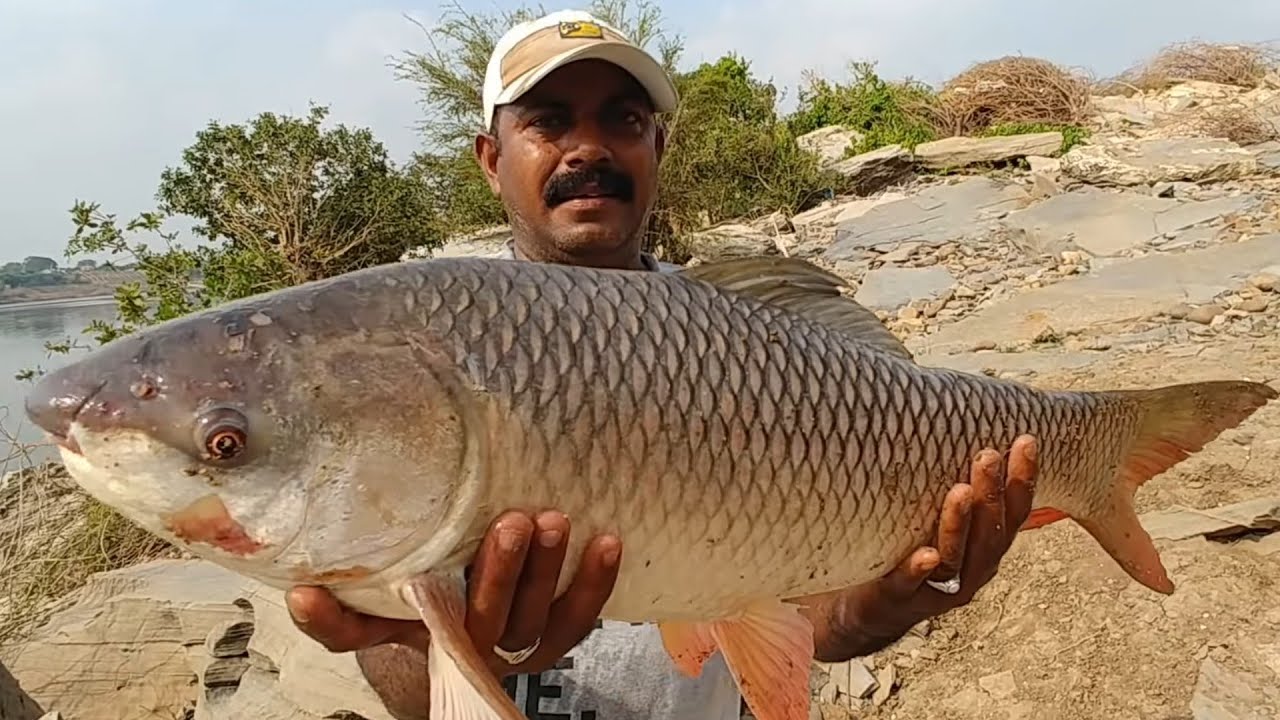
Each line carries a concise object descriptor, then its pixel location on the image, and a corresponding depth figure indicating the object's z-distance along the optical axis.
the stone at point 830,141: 15.67
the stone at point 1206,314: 5.93
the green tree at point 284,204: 8.83
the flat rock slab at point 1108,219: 8.48
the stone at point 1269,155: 9.89
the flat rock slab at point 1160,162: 10.05
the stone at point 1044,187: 10.57
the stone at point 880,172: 14.05
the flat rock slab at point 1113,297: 6.36
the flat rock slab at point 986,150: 13.23
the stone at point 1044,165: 11.64
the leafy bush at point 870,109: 16.08
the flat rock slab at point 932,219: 10.14
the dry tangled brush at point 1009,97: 16.03
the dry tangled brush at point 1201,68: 16.41
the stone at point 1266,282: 6.14
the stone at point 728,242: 12.01
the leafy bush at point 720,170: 12.91
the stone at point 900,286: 8.17
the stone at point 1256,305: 5.94
